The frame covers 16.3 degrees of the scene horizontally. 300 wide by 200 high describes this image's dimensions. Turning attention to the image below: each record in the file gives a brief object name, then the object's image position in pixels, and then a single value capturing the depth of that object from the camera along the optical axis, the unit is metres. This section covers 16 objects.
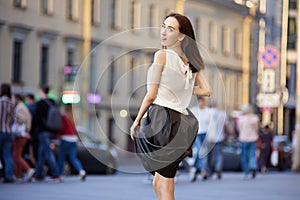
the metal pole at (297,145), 35.03
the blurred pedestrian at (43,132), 19.20
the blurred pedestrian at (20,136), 18.77
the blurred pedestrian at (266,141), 33.83
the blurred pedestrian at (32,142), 19.65
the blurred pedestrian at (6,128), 17.84
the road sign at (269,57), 33.59
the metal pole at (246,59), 60.44
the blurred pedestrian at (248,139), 22.22
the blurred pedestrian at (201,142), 20.23
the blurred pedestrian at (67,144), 19.56
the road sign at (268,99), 34.69
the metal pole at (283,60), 54.16
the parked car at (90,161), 26.88
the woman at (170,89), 7.91
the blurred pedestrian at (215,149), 21.44
